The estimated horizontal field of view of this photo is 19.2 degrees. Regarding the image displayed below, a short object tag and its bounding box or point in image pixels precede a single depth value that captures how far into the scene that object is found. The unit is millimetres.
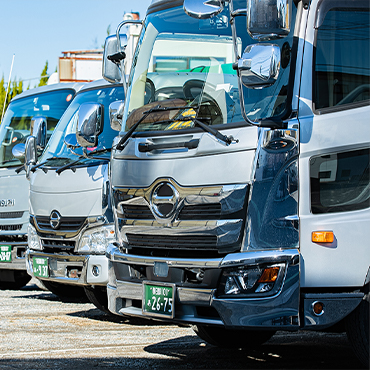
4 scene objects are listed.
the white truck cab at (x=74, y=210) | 11192
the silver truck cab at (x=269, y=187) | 6714
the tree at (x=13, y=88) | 41866
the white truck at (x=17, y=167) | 14663
